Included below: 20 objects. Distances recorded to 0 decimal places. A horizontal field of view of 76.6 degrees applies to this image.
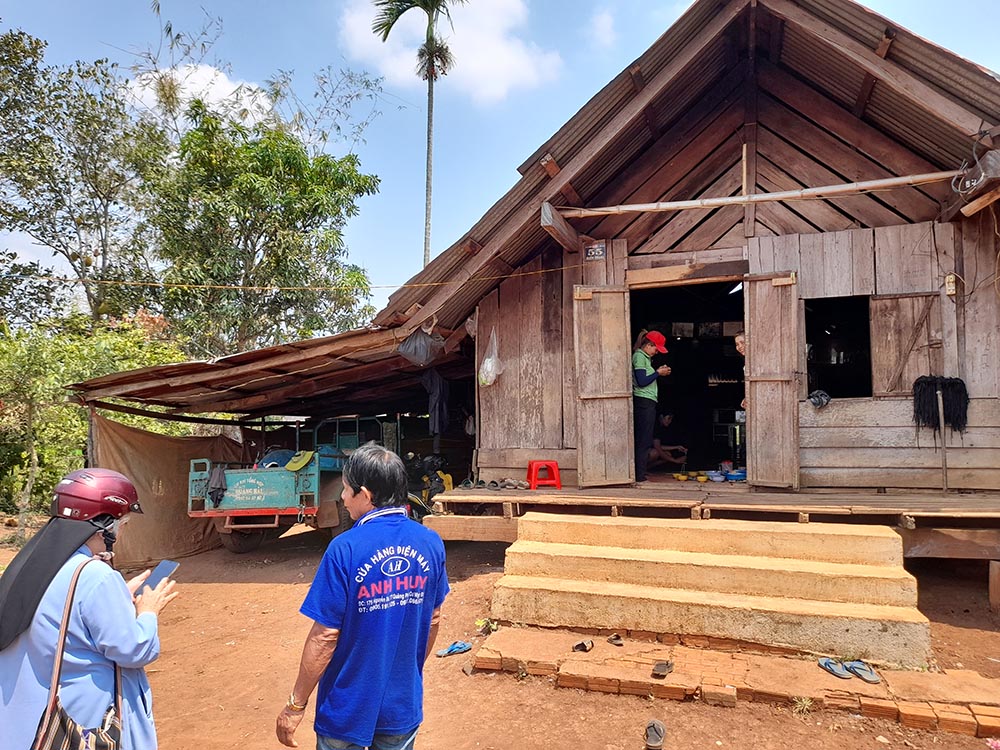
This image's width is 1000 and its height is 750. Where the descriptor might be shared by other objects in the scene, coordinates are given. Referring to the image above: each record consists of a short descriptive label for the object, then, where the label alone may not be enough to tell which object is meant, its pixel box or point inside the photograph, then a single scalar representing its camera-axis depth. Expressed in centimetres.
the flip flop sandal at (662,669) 439
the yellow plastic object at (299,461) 931
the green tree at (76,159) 1639
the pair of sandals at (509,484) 784
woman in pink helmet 208
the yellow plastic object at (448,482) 948
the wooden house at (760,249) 645
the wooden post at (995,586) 558
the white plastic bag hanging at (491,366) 839
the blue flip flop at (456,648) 538
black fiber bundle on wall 645
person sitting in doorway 1068
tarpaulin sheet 973
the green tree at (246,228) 1605
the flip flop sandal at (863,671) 425
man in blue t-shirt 230
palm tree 1947
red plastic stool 785
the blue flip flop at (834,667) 434
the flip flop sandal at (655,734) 372
